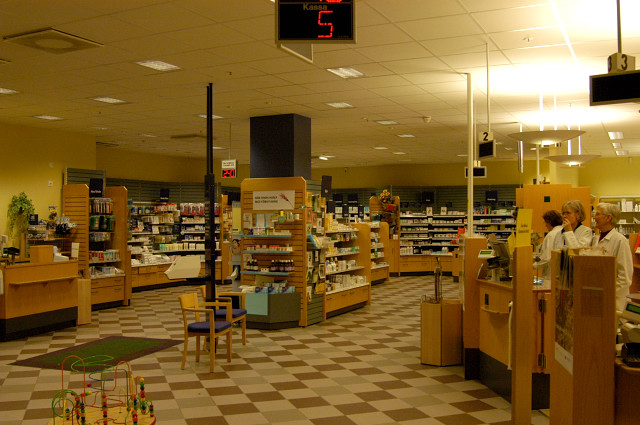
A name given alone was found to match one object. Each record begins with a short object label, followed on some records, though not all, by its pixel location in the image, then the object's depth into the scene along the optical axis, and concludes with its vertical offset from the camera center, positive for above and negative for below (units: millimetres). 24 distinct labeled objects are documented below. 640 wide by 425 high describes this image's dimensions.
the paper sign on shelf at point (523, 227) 5191 -154
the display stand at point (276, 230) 9477 -323
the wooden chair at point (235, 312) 7578 -1375
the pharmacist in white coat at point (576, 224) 6451 -158
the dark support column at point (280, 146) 10531 +1219
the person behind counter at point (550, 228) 6929 -248
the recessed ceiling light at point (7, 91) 9125 +1946
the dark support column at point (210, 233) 8344 -323
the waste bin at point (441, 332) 6918 -1487
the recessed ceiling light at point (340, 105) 10138 +1915
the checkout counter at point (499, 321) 4668 -1074
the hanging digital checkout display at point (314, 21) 3906 +1311
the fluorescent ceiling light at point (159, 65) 7566 +1966
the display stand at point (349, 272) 10641 -1261
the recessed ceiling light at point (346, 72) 7887 +1951
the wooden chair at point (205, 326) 6816 -1410
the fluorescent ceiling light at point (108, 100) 9797 +1945
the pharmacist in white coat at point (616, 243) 5160 -324
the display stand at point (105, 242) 11305 -630
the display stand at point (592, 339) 2938 -671
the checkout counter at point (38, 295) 8445 -1309
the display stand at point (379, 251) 15281 -1122
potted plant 11859 -8
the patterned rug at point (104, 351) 7180 -1917
